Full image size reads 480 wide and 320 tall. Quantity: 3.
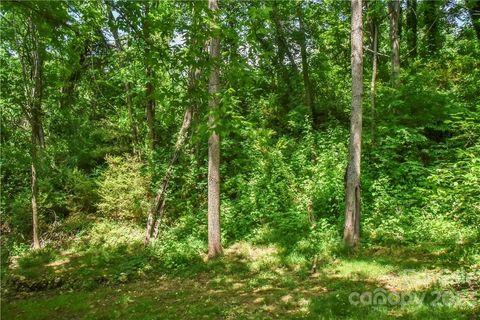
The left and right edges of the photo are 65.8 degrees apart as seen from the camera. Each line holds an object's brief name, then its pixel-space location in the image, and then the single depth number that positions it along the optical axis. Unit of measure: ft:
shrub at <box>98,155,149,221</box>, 42.73
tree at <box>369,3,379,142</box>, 38.83
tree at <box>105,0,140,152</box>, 47.67
